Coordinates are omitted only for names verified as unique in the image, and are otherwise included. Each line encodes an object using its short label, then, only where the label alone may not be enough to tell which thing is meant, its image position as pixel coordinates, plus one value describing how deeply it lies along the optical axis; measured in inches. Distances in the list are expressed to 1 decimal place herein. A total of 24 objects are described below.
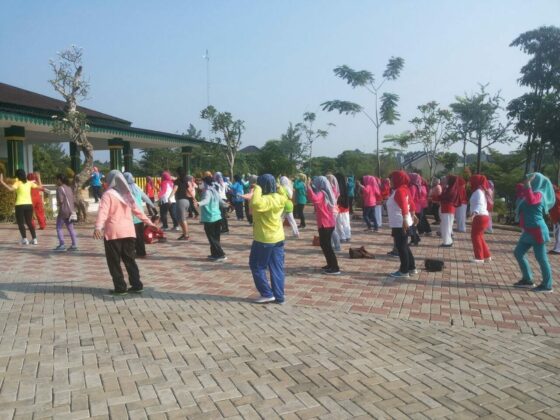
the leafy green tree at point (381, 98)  976.3
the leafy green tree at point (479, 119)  1107.9
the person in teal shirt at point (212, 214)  333.1
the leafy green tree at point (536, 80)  844.6
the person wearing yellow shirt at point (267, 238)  221.8
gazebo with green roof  600.6
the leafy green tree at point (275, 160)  1649.7
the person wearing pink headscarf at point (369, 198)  481.7
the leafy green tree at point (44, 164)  1466.5
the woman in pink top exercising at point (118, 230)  235.3
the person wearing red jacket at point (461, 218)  507.5
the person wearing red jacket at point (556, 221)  355.6
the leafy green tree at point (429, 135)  1266.7
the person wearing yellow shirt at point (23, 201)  397.1
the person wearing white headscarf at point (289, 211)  440.1
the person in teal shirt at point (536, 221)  247.8
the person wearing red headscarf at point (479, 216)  326.6
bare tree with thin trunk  558.3
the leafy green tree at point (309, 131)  1909.4
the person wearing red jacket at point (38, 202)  470.0
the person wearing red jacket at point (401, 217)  277.9
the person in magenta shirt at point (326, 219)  293.6
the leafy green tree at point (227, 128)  1589.6
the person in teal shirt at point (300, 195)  532.1
